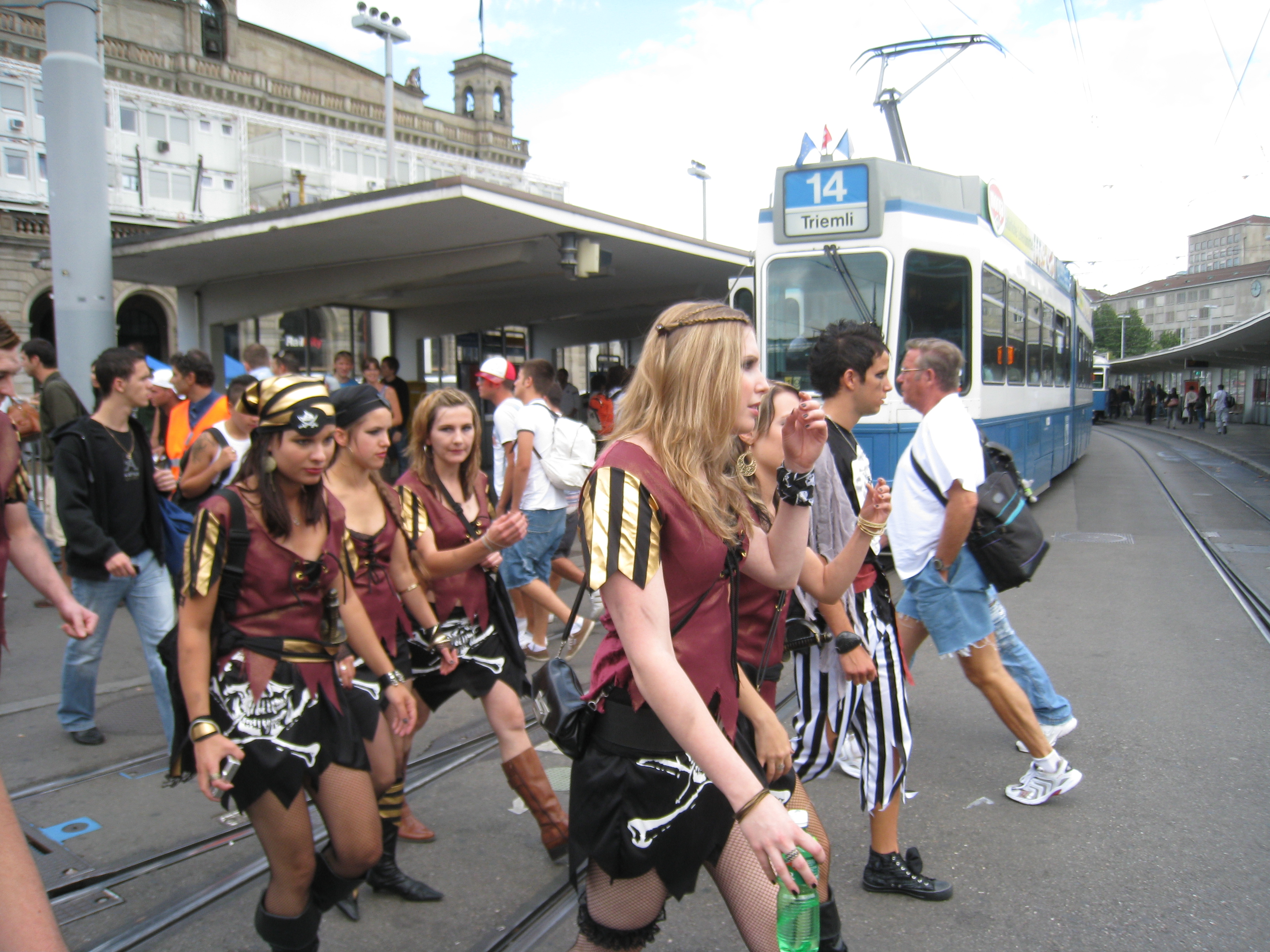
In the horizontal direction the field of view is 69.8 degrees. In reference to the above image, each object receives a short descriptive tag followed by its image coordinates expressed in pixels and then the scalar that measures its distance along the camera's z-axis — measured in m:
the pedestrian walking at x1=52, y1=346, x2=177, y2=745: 4.38
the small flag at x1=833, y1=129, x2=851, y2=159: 8.87
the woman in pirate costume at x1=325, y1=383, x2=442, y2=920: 3.16
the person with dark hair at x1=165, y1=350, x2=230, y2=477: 5.87
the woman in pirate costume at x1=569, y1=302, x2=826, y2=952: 1.78
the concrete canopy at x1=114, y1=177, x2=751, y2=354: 9.34
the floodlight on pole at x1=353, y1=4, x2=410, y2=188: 17.36
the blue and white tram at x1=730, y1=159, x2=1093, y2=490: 8.42
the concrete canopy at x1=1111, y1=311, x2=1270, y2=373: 23.83
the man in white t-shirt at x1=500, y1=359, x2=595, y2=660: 6.11
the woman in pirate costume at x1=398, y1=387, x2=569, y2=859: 3.38
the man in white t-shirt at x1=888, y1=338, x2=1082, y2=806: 3.65
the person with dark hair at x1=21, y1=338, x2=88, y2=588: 6.65
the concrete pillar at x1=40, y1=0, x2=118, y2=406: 7.42
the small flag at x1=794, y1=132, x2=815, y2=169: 8.73
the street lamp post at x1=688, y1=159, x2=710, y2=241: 28.92
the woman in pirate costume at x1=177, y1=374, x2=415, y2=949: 2.35
